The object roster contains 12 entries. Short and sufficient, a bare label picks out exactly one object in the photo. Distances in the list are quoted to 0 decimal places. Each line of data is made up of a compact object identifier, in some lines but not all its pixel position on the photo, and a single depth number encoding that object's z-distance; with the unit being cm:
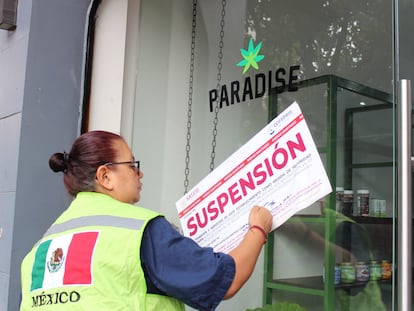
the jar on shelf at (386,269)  188
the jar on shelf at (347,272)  213
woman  139
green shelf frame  210
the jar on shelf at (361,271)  206
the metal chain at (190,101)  285
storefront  197
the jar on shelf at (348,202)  213
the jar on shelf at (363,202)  206
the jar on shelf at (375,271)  197
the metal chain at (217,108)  270
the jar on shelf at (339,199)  214
